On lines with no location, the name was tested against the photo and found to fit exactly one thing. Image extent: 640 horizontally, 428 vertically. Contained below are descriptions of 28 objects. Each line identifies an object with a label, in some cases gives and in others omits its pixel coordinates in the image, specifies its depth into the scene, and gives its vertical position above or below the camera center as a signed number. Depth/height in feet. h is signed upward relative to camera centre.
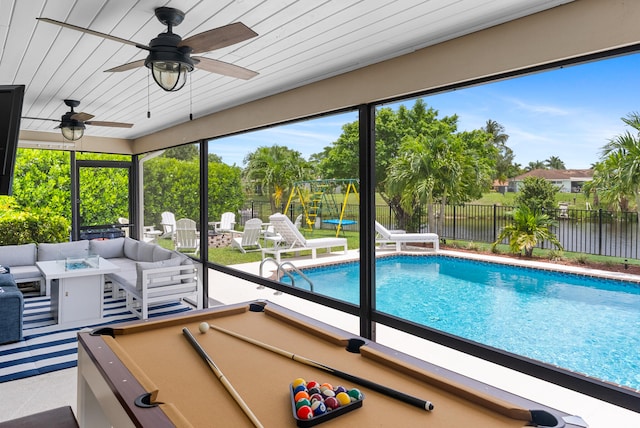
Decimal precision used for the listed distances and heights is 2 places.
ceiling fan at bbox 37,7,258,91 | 6.97 +2.79
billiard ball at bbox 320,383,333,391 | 5.03 -2.10
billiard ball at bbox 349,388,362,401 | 4.94 -2.15
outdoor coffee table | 16.65 -3.26
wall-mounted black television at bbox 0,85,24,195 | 7.34 +1.48
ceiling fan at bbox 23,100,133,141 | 14.65 +2.95
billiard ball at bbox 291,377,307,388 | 5.22 -2.12
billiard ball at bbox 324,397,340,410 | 4.76 -2.15
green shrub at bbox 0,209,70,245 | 22.33 -0.97
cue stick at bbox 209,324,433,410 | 4.93 -2.20
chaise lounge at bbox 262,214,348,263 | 33.58 -2.41
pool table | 4.70 -2.27
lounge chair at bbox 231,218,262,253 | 36.05 -2.12
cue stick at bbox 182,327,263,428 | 4.68 -2.23
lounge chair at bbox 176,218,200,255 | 35.50 -2.23
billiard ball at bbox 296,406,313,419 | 4.48 -2.13
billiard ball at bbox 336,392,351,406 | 4.86 -2.15
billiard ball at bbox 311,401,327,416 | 4.59 -2.14
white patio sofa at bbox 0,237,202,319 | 17.07 -2.59
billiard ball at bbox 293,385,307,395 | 5.06 -2.12
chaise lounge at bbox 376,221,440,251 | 37.35 -2.64
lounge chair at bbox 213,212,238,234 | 43.38 -1.41
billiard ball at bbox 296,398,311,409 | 4.66 -2.11
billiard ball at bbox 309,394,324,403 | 4.79 -2.11
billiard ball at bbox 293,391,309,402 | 4.84 -2.11
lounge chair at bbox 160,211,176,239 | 41.04 -1.32
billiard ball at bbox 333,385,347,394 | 5.06 -2.13
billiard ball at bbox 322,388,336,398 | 4.89 -2.11
